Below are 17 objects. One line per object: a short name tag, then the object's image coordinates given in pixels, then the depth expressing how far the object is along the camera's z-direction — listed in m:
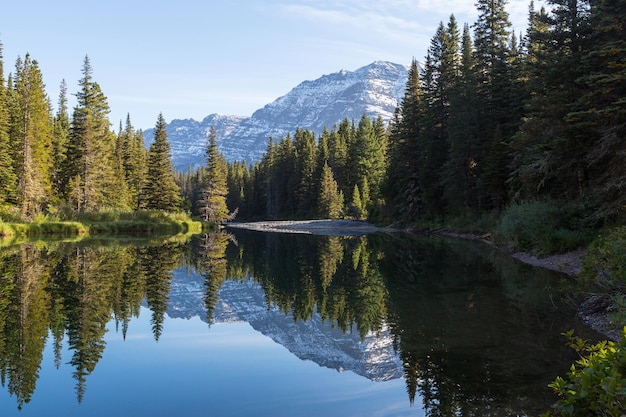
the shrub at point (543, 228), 21.19
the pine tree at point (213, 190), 71.38
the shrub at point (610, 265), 9.82
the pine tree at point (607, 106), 18.17
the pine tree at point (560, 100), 22.73
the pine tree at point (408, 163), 55.59
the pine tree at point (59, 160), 57.31
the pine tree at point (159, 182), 64.19
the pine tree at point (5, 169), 43.53
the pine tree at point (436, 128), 51.19
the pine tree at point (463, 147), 43.28
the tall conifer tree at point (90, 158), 53.72
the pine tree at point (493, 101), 38.81
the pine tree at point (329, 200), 90.50
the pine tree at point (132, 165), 69.12
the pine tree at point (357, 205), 87.94
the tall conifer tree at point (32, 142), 45.72
